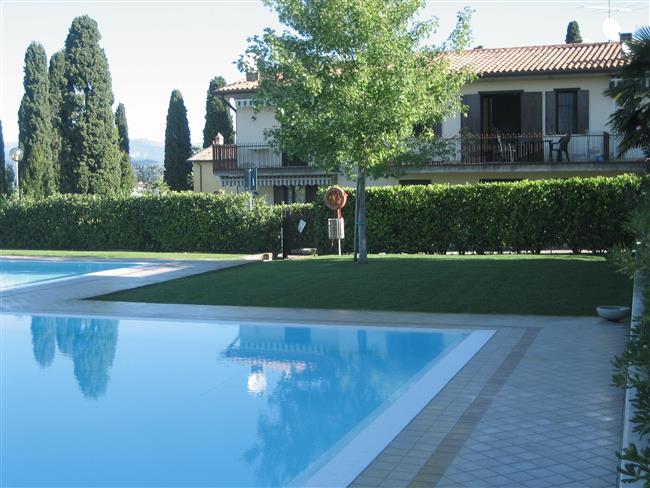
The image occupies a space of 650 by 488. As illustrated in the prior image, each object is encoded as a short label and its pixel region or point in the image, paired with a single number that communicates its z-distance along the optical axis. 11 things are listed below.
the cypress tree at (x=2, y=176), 45.83
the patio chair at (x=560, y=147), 30.03
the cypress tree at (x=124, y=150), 51.38
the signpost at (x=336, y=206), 23.38
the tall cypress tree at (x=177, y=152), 58.47
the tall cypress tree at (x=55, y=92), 48.56
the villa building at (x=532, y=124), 30.77
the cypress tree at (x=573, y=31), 48.97
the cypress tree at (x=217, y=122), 59.50
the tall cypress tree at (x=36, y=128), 45.50
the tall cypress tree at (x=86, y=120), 40.06
